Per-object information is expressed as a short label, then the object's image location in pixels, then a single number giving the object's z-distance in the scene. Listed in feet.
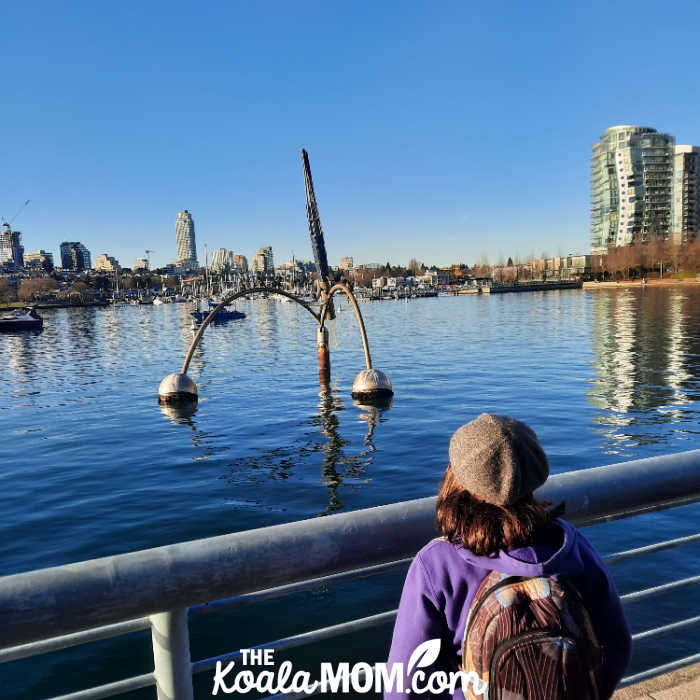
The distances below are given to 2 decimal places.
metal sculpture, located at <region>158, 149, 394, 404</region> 79.46
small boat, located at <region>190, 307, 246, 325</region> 335.61
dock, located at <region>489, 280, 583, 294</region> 646.33
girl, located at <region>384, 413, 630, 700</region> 5.08
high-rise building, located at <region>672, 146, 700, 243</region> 566.27
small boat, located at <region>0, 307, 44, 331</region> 306.14
